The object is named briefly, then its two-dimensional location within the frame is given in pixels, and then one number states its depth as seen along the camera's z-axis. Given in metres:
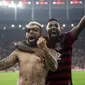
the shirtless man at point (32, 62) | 6.15
